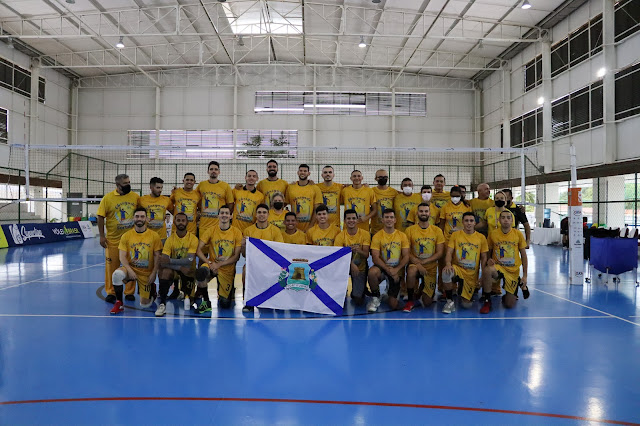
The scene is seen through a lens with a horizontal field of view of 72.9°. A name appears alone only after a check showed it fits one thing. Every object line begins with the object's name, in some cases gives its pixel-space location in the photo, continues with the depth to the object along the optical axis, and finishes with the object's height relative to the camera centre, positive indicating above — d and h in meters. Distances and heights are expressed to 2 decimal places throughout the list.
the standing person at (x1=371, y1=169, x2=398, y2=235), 7.29 +0.33
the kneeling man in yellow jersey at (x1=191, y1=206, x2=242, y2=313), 6.06 -0.57
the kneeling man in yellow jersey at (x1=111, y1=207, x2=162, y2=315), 6.04 -0.57
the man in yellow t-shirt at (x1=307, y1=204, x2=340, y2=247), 6.43 -0.28
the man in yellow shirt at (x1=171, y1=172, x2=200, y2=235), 6.76 +0.24
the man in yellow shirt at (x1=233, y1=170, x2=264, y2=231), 6.86 +0.18
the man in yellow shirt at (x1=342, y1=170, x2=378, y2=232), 7.12 +0.26
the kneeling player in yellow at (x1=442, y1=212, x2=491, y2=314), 6.25 -0.63
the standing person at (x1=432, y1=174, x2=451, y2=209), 7.36 +0.34
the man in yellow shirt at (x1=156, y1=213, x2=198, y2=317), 6.08 -0.63
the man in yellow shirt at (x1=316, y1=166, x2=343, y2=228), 7.18 +0.31
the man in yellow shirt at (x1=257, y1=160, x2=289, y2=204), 7.02 +0.48
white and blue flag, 5.94 -0.84
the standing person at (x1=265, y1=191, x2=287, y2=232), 6.52 +0.06
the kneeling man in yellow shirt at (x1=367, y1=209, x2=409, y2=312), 6.17 -0.60
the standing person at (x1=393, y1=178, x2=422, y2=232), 7.12 +0.16
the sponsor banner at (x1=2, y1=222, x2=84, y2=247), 14.86 -0.67
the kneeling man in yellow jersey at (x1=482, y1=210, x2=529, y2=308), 6.32 -0.64
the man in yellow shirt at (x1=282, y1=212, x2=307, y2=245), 6.34 -0.25
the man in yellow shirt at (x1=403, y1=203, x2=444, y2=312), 6.27 -0.53
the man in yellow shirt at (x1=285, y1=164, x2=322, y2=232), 6.93 +0.25
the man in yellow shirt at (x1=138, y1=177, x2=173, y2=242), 6.77 +0.13
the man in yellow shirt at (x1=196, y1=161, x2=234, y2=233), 6.89 +0.27
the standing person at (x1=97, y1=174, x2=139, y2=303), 6.70 -0.04
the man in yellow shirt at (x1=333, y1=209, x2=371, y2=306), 6.25 -0.44
